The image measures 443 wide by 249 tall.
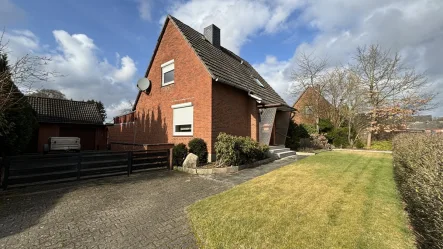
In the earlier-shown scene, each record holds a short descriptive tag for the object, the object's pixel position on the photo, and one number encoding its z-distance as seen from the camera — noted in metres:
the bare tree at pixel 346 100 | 20.56
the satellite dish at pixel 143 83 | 14.23
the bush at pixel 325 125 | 19.91
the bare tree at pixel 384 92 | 19.45
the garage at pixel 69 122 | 19.09
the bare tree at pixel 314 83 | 21.30
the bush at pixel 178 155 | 9.44
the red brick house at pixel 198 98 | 10.45
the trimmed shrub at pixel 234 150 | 8.43
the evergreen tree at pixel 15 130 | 6.82
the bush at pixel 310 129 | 18.84
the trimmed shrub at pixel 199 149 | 9.49
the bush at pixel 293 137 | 16.04
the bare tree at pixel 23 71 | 4.98
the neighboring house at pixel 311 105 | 21.67
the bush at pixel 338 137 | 19.55
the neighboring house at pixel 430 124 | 28.70
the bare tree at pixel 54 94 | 33.46
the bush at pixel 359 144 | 19.70
